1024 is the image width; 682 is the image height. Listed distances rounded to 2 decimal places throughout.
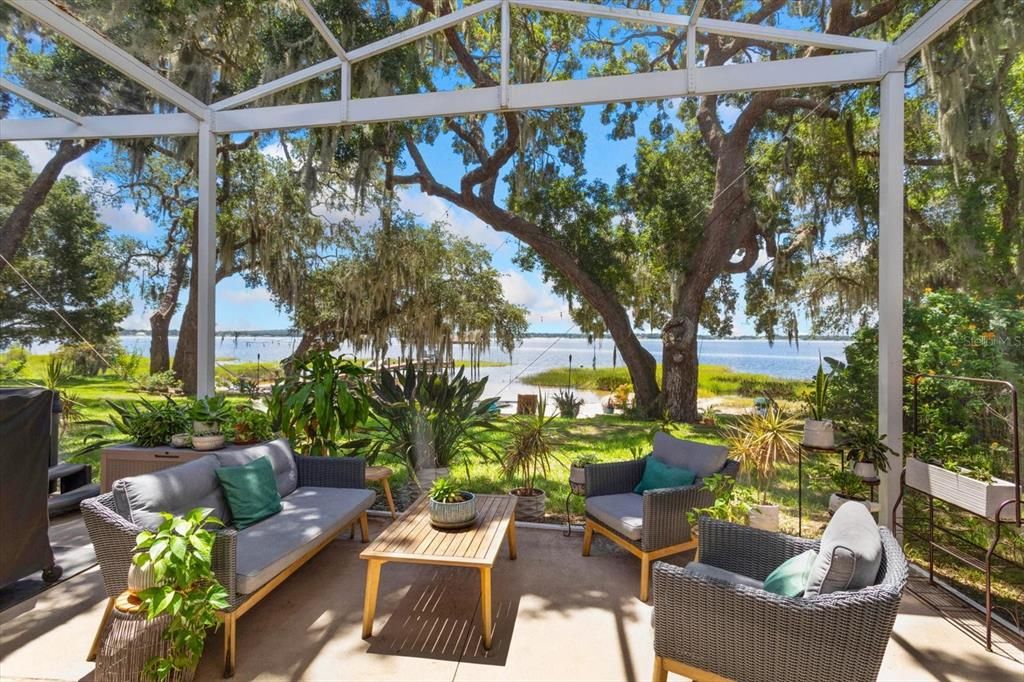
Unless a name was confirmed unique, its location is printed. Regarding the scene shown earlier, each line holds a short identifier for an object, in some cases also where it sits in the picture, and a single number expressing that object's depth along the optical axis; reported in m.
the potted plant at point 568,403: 4.86
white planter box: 2.33
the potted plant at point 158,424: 3.48
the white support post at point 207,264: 4.12
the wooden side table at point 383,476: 3.61
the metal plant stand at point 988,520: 2.24
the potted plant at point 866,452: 3.04
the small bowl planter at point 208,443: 3.34
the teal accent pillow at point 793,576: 1.67
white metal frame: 3.16
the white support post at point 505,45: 3.48
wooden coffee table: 2.22
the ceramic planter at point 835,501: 3.00
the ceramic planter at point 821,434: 3.21
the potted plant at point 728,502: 2.55
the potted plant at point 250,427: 3.55
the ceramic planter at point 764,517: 2.73
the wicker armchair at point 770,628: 1.45
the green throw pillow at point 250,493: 2.65
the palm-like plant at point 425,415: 3.96
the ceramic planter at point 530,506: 3.80
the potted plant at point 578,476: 3.48
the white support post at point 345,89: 3.86
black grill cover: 2.52
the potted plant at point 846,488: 3.03
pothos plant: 1.73
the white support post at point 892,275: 3.17
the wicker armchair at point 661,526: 2.72
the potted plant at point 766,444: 3.61
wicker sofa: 2.02
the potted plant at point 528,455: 3.81
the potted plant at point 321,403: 3.79
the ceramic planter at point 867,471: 3.03
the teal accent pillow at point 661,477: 3.05
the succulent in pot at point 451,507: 2.58
